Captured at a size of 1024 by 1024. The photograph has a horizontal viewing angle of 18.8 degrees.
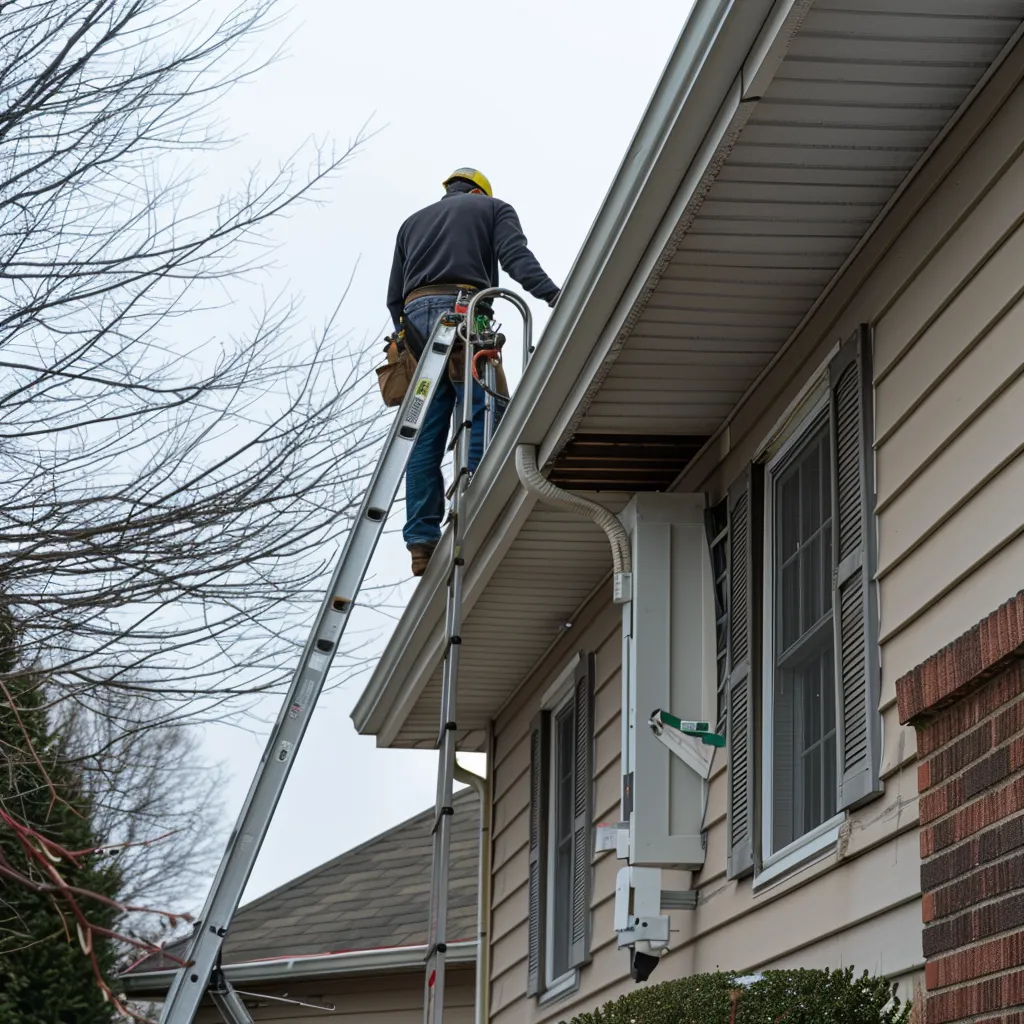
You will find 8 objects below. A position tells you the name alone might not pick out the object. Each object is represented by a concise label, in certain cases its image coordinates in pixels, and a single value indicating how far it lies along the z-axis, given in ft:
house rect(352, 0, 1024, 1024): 24.31
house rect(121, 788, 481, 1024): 79.41
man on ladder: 54.03
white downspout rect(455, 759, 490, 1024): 63.57
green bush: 24.57
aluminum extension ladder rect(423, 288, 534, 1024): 35.96
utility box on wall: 38.06
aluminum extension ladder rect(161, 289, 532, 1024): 41.73
